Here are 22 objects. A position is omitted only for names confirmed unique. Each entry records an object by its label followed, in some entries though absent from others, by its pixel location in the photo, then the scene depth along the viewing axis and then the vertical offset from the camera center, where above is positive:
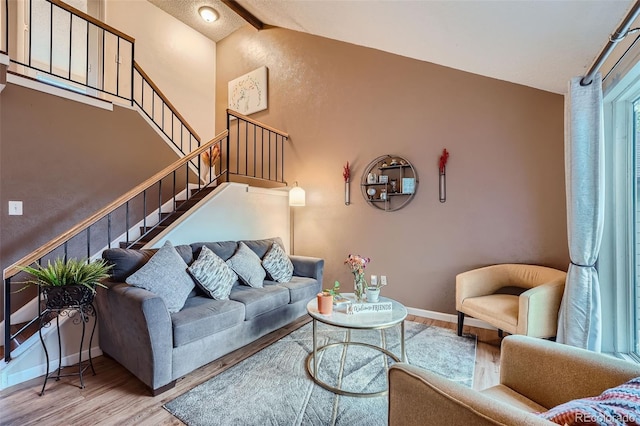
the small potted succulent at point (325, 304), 2.25 -0.69
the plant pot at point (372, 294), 2.46 -0.67
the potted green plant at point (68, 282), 1.97 -0.47
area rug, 1.77 -1.22
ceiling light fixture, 4.96 +3.50
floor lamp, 4.23 +0.26
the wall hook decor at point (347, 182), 4.02 +0.46
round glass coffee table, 2.00 -0.77
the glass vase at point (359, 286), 2.48 -0.61
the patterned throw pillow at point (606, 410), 0.67 -0.48
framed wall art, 5.02 +2.21
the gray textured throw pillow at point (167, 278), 2.24 -0.51
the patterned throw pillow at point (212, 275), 2.61 -0.56
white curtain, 1.96 +0.05
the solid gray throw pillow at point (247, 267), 3.09 -0.57
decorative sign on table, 2.28 -0.73
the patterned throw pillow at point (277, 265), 3.38 -0.60
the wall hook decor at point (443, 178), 3.34 +0.43
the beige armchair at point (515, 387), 0.83 -0.60
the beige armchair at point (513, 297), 2.27 -0.75
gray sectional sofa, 1.96 -0.84
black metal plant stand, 2.04 -0.84
